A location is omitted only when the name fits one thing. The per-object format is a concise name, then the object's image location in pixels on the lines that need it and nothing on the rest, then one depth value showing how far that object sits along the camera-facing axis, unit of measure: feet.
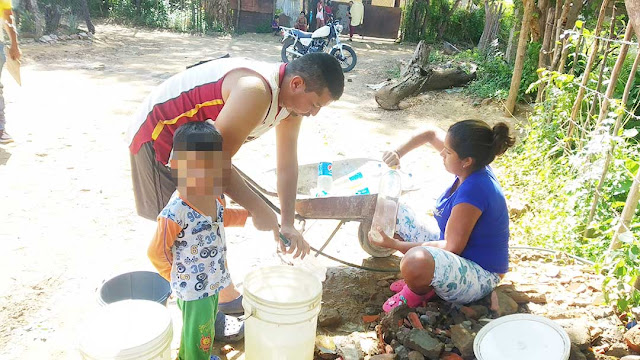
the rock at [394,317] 8.38
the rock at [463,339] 7.41
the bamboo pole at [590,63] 13.16
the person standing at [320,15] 52.03
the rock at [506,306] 8.57
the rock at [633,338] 7.64
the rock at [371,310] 9.73
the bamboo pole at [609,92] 10.55
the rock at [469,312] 8.34
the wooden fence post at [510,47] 30.63
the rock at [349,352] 7.86
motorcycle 35.27
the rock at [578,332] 7.52
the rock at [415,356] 7.41
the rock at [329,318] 9.17
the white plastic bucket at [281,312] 6.09
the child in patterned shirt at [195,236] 6.23
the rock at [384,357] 7.55
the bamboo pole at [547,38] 20.90
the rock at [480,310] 8.39
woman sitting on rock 8.14
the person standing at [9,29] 15.07
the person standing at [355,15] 54.95
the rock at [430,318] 8.34
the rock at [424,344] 7.46
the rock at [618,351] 7.73
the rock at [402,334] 7.83
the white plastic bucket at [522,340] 6.92
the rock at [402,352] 7.58
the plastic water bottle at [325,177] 11.06
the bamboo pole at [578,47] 16.02
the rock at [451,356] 7.41
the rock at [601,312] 8.70
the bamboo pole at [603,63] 12.40
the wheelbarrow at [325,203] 9.45
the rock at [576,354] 7.19
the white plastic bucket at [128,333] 5.11
